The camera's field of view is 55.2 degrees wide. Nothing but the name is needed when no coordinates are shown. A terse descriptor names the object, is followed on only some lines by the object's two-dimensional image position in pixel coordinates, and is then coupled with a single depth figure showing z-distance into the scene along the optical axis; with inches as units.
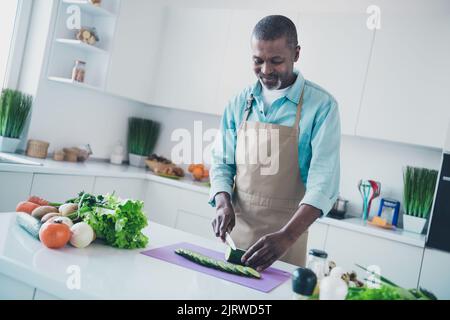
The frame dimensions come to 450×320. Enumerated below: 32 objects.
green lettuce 49.8
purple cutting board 46.4
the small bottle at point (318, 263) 46.4
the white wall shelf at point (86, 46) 114.4
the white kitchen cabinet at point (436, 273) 92.7
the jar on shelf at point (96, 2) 114.4
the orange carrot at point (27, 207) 55.2
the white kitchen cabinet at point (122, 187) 112.7
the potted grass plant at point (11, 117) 105.0
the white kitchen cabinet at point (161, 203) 124.6
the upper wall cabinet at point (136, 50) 125.9
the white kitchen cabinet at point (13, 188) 88.6
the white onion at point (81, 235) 48.0
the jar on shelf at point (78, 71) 115.1
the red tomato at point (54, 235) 45.8
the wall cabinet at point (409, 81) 103.3
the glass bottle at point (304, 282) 41.2
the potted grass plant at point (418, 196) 105.1
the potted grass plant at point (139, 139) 145.9
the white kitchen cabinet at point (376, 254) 95.5
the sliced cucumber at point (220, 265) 48.4
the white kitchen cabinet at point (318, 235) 104.1
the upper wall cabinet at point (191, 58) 132.6
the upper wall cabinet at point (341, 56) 111.6
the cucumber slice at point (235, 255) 52.2
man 60.9
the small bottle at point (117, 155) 140.2
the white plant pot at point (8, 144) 105.1
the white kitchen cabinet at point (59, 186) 95.7
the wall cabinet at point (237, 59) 126.5
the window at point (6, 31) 113.0
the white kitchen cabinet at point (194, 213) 119.3
